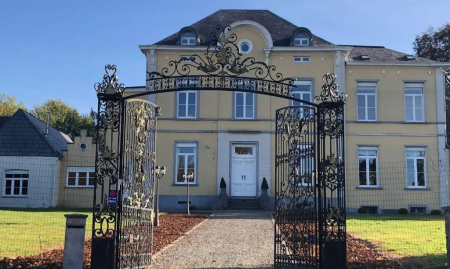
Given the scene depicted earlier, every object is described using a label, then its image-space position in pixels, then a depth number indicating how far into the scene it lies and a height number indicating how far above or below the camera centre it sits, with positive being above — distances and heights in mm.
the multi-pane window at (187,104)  25156 +3986
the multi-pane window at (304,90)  25141 +4818
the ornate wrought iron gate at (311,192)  8055 -157
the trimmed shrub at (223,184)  24141 -116
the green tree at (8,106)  47344 +7323
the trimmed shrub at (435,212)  23850 -1305
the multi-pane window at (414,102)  25422 +4339
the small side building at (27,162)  24531 +927
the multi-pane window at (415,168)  24625 +870
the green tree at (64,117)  51844 +6724
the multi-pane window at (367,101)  25438 +4355
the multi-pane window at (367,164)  24875 +1045
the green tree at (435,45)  33344 +9798
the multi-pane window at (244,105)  25125 +3989
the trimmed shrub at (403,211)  23906 -1279
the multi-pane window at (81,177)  26125 +154
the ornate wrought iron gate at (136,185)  8102 -73
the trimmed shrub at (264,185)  24141 -111
